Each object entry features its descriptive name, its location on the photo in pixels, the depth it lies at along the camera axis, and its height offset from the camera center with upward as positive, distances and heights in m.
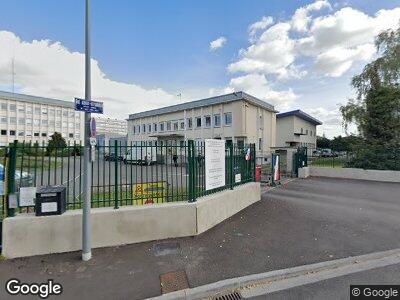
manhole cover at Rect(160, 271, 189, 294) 4.11 -2.05
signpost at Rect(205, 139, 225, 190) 7.20 -0.26
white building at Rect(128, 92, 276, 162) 28.09 +4.04
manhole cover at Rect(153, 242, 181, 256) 5.40 -1.98
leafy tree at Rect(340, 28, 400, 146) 19.11 +4.20
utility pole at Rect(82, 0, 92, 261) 5.04 -0.22
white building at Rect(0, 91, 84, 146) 73.12 +11.10
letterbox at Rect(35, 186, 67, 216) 5.39 -0.96
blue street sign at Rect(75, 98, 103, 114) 4.88 +0.91
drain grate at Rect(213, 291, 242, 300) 3.98 -2.15
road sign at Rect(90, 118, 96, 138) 5.06 +0.52
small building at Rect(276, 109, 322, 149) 39.78 +3.85
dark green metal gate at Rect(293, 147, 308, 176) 18.12 -0.34
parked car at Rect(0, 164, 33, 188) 5.62 -0.50
